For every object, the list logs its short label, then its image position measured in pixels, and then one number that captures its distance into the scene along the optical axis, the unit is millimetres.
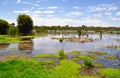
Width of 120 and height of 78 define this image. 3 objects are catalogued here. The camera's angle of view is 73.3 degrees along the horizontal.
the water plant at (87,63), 9253
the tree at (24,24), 32684
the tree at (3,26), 33384
